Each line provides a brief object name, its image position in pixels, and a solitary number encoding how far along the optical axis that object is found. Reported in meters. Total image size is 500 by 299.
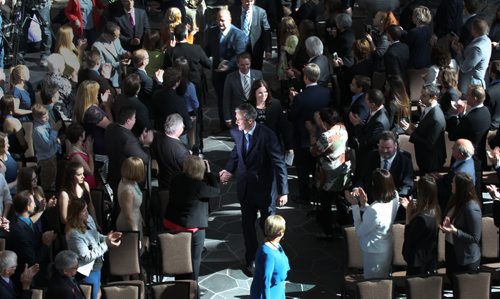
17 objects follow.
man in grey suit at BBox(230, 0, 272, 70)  13.93
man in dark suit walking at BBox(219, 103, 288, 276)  10.12
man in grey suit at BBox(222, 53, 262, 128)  12.24
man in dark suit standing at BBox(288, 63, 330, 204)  11.33
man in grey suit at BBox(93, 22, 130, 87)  13.18
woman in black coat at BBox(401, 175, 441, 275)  8.84
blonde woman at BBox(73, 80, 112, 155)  11.09
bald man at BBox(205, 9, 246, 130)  13.33
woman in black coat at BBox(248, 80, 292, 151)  11.02
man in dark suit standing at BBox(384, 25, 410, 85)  12.80
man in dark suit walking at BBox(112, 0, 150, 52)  14.66
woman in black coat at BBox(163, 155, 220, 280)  9.59
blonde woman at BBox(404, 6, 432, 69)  13.19
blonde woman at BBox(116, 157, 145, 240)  9.56
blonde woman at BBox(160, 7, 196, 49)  13.05
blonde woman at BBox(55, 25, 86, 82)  12.92
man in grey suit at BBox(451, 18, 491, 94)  12.50
